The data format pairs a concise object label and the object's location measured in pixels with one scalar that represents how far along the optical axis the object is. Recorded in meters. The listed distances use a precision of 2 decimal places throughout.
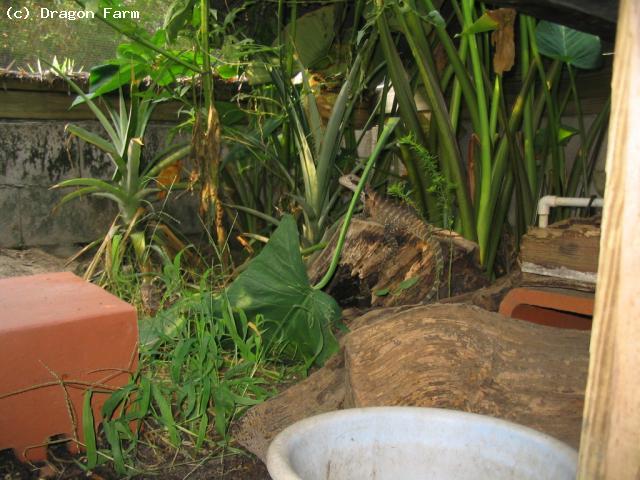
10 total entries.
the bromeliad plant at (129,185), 3.02
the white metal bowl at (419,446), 0.91
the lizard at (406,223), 2.32
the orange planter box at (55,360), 1.63
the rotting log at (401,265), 2.37
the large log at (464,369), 1.52
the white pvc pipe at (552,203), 2.40
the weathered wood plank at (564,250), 2.05
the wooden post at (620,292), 0.59
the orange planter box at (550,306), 2.02
